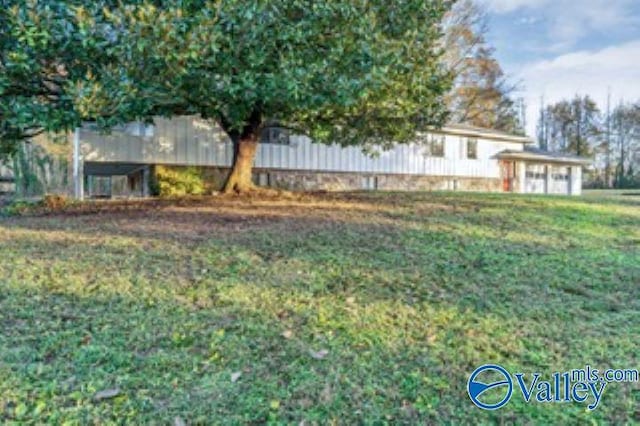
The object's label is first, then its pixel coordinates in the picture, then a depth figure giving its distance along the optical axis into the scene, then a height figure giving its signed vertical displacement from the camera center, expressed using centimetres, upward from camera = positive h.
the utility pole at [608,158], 3856 +289
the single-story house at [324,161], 1255 +106
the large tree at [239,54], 503 +165
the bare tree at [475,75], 2500 +691
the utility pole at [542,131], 4069 +544
